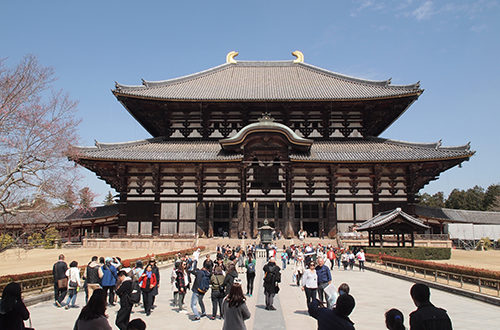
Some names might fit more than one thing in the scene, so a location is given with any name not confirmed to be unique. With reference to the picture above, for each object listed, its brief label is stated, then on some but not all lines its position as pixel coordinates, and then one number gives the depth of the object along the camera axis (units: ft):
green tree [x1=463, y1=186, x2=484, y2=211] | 254.72
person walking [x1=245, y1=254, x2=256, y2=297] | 43.75
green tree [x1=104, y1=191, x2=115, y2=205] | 309.51
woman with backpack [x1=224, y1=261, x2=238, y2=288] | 35.01
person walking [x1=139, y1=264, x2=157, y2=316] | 36.55
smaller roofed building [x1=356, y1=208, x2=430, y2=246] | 86.38
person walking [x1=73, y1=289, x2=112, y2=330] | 17.20
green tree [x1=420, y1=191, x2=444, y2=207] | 294.66
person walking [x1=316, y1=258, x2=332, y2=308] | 36.22
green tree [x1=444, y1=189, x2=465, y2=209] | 262.06
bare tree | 35.70
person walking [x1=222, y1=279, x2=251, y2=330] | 21.71
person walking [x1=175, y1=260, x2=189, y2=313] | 38.13
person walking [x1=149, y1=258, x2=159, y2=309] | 37.24
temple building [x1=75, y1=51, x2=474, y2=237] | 120.88
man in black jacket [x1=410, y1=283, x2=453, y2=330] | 15.42
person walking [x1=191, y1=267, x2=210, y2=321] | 36.11
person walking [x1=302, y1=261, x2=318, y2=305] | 36.01
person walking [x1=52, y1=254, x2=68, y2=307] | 40.19
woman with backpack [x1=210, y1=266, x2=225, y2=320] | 35.35
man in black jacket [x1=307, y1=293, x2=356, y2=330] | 15.33
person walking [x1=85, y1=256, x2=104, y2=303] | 39.04
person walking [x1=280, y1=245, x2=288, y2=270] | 73.82
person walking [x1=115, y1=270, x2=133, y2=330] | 28.93
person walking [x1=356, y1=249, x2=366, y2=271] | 74.64
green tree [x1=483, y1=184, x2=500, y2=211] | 236.84
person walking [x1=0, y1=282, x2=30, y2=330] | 18.67
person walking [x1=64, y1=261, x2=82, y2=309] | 40.21
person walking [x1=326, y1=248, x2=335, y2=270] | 73.46
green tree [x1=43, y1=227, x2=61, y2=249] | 110.87
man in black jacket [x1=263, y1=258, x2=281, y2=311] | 38.04
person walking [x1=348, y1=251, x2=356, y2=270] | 77.33
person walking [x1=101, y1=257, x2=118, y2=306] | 40.06
